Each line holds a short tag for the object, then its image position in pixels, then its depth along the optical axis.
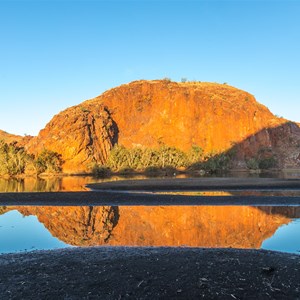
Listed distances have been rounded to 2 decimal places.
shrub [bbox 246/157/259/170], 95.81
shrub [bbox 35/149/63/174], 80.12
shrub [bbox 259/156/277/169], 101.81
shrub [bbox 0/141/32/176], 75.88
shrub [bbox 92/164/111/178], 77.71
